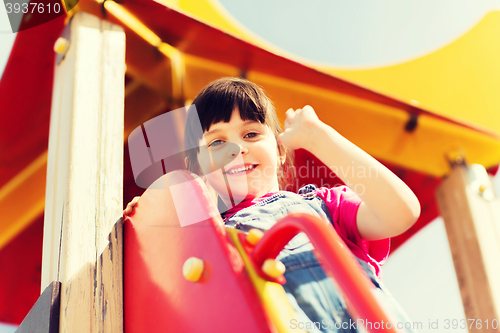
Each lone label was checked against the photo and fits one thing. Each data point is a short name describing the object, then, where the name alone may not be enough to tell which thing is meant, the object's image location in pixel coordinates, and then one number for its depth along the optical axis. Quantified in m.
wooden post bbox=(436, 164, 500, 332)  1.12
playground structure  0.68
